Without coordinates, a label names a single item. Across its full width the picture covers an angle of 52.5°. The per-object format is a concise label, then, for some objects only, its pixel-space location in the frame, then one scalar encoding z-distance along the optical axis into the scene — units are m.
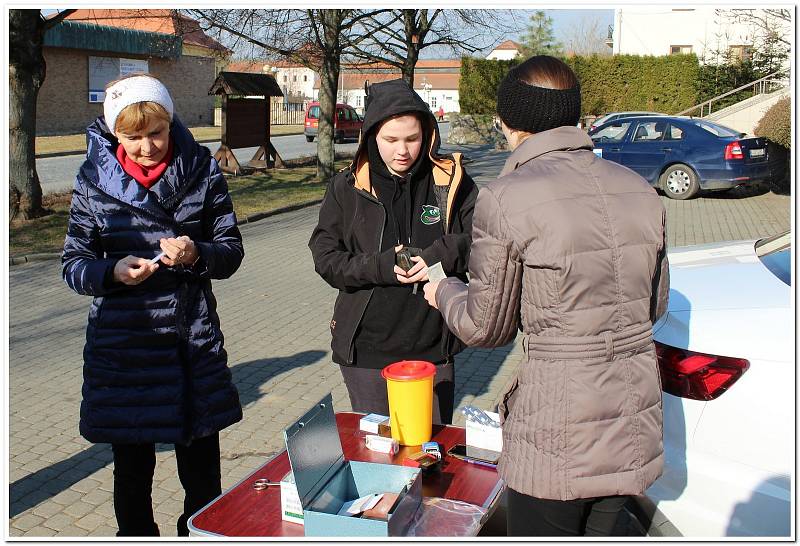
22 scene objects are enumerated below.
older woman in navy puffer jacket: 2.88
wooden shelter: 19.72
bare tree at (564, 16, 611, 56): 67.81
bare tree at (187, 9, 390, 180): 17.31
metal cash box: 2.18
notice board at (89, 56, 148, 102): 42.09
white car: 2.77
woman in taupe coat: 2.11
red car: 35.94
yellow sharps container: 2.76
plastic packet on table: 2.29
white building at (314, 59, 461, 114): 68.94
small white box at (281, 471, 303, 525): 2.33
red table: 2.31
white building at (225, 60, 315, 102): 69.94
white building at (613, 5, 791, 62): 36.81
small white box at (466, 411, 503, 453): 2.73
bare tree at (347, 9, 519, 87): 22.17
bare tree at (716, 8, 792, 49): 21.04
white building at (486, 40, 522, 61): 80.56
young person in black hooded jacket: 3.18
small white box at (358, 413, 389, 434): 2.88
